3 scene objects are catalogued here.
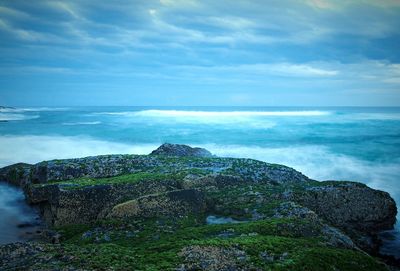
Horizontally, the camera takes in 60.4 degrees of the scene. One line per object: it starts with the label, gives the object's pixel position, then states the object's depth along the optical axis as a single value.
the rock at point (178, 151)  23.41
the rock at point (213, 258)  8.05
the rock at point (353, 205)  14.54
